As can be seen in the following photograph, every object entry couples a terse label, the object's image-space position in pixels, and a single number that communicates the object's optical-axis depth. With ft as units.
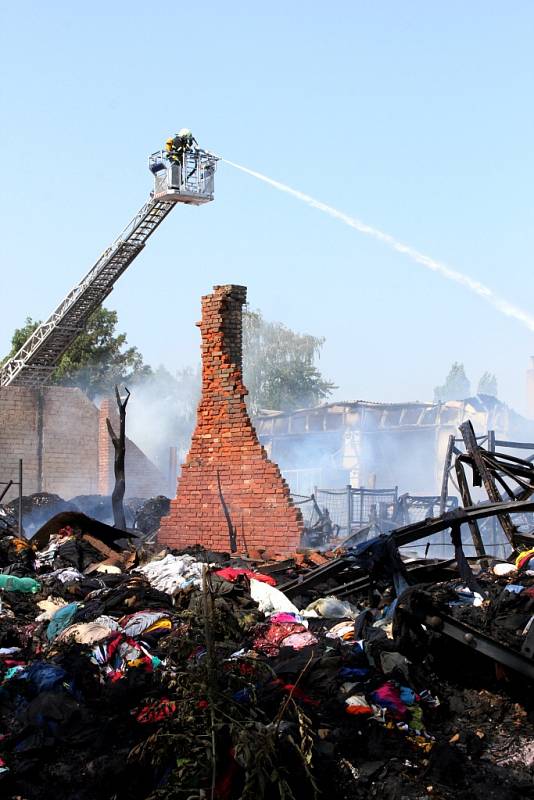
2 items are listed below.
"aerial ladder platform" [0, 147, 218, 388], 90.07
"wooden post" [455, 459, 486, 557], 36.27
